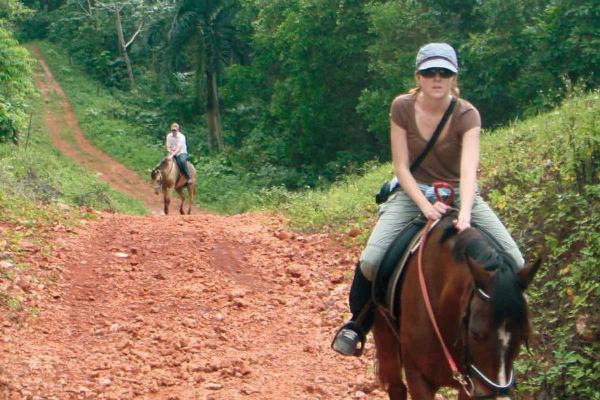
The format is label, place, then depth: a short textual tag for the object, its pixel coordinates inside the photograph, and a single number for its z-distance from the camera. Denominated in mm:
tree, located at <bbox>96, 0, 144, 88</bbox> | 47531
